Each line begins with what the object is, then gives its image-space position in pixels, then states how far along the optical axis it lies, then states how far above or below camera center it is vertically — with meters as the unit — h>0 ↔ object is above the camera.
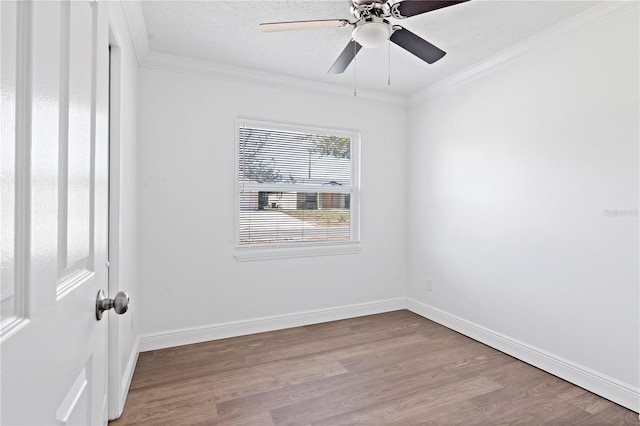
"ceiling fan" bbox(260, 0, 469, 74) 1.80 +1.10
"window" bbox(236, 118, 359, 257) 3.25 +0.26
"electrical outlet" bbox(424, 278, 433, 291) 3.64 -0.78
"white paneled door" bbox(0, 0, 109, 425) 0.39 +0.00
